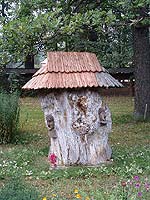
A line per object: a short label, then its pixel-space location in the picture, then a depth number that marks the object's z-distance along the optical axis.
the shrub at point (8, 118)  9.50
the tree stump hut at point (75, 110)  7.04
